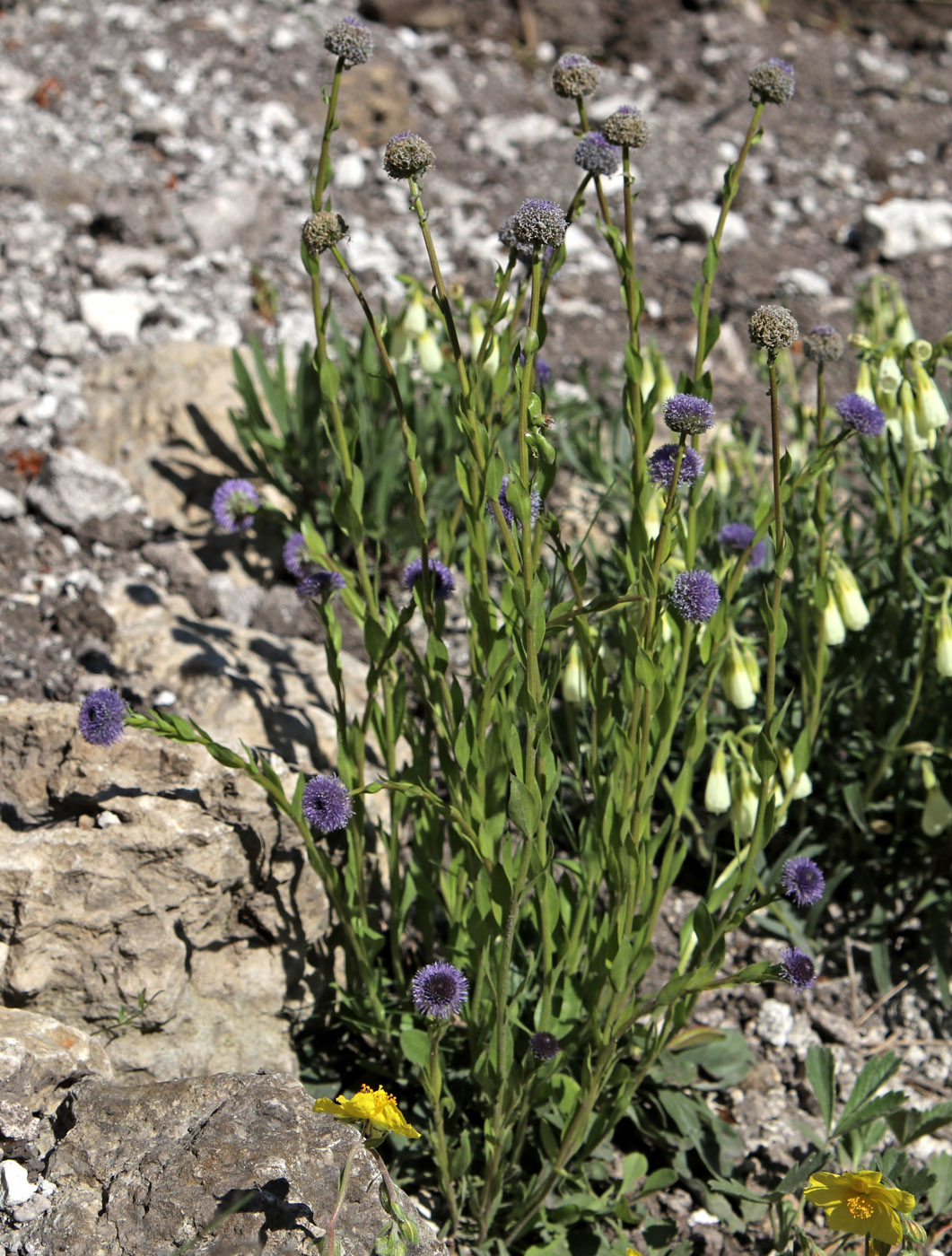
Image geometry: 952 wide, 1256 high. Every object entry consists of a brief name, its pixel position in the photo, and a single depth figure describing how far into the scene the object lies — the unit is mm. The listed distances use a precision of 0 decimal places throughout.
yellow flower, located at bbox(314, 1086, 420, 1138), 1186
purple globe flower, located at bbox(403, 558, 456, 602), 1286
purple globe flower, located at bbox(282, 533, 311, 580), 1320
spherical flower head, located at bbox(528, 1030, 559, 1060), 1250
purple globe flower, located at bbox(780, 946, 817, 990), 1224
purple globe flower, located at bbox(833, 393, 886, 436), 1267
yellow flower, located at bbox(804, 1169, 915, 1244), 1207
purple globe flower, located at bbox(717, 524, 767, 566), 1362
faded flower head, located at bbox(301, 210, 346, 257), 1223
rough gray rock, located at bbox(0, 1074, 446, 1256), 1217
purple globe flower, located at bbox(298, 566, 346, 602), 1279
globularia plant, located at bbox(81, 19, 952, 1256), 1223
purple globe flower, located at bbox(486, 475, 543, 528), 1219
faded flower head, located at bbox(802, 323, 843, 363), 1266
